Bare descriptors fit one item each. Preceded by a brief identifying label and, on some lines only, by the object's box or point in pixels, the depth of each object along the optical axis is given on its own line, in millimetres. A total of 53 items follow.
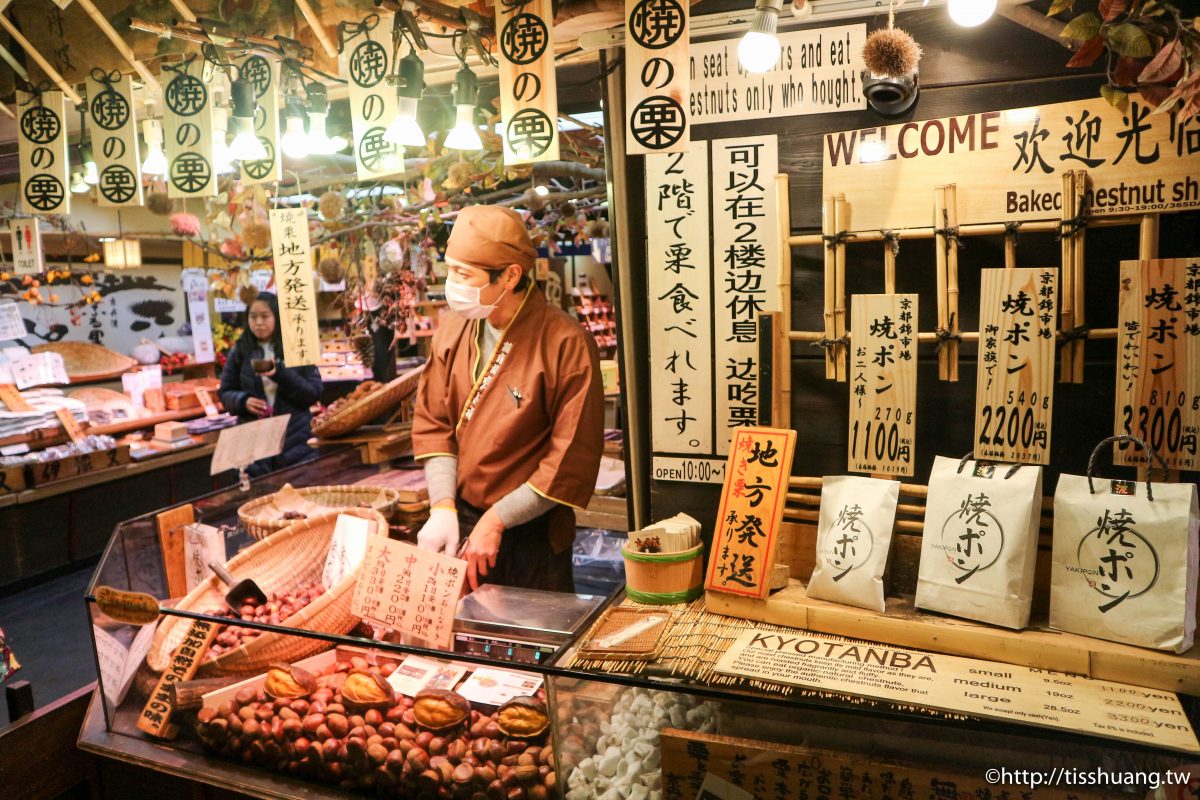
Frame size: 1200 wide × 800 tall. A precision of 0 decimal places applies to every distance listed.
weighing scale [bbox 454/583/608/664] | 2262
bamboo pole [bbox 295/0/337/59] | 2967
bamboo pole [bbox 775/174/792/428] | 2438
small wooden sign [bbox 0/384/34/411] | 6754
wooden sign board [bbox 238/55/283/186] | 3100
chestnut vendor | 3008
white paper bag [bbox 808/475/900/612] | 2193
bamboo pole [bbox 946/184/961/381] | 2232
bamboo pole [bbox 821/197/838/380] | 2371
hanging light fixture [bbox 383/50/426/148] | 2818
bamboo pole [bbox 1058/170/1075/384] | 2104
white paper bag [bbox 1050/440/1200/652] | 1854
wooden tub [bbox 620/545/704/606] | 2416
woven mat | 1861
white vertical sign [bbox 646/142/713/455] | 2684
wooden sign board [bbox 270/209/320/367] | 3086
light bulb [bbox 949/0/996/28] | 1950
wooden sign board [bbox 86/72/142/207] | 3303
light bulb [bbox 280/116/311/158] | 3359
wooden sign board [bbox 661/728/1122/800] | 1613
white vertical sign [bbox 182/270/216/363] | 9102
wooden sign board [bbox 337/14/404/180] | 2855
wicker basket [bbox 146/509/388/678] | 2402
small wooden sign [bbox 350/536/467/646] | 2305
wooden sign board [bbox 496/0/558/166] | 2590
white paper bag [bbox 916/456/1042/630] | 2008
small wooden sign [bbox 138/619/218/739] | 2416
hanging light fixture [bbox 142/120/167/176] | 3701
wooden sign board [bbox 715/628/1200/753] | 1660
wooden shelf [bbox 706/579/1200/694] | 1842
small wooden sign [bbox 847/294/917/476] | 2252
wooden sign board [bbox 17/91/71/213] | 3414
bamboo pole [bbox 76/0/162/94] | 3055
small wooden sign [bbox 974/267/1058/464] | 2096
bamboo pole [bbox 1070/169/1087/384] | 2100
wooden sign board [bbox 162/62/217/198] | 3189
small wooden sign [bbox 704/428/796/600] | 2279
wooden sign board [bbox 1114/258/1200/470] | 1988
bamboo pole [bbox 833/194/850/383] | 2371
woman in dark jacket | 6227
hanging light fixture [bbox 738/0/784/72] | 2094
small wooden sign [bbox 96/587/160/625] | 2482
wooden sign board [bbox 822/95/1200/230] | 2086
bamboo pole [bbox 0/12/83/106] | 3316
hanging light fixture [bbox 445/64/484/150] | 2924
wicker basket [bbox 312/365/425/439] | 5117
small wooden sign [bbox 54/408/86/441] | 6925
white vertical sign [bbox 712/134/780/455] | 2598
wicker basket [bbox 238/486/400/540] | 3617
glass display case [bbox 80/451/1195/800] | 1634
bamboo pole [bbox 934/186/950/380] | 2232
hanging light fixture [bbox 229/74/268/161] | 3076
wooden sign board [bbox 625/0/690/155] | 2383
